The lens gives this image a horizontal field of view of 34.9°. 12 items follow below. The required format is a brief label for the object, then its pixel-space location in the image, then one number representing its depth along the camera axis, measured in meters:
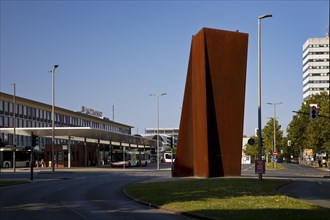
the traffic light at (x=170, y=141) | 47.14
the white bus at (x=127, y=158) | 82.00
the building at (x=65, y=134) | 80.12
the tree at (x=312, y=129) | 88.31
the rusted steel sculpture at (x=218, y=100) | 39.44
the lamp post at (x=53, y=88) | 61.08
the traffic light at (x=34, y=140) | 41.61
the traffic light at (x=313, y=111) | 40.06
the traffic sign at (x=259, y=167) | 35.12
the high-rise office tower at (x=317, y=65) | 187.62
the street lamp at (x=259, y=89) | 36.03
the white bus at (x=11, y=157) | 78.19
